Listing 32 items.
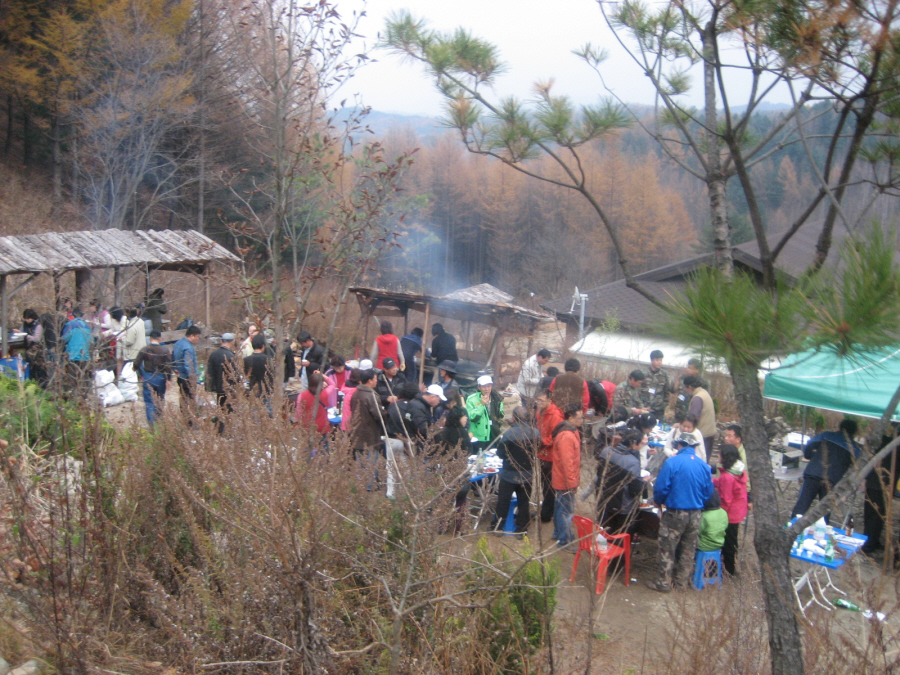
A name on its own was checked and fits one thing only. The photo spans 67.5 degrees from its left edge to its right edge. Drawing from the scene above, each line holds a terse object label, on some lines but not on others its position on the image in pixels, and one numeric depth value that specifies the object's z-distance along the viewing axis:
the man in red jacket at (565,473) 5.89
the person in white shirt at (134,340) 9.85
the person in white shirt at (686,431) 6.69
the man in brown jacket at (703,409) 7.68
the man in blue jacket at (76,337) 8.81
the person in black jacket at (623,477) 5.60
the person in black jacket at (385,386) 7.24
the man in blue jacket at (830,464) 6.29
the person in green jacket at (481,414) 7.35
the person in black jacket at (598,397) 8.59
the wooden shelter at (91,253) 10.00
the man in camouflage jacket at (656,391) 8.99
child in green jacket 5.75
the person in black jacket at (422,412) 6.30
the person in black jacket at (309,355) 8.55
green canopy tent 6.38
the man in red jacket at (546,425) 6.36
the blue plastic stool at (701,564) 5.75
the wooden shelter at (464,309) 12.51
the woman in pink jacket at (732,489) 5.79
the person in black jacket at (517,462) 5.98
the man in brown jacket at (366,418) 6.08
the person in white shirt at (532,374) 8.88
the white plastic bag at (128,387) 9.95
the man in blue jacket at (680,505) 5.51
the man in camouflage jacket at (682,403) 8.30
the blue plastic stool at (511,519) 6.63
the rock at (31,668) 3.24
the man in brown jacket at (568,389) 7.00
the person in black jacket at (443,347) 10.89
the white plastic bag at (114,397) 9.64
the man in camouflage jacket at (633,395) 8.78
